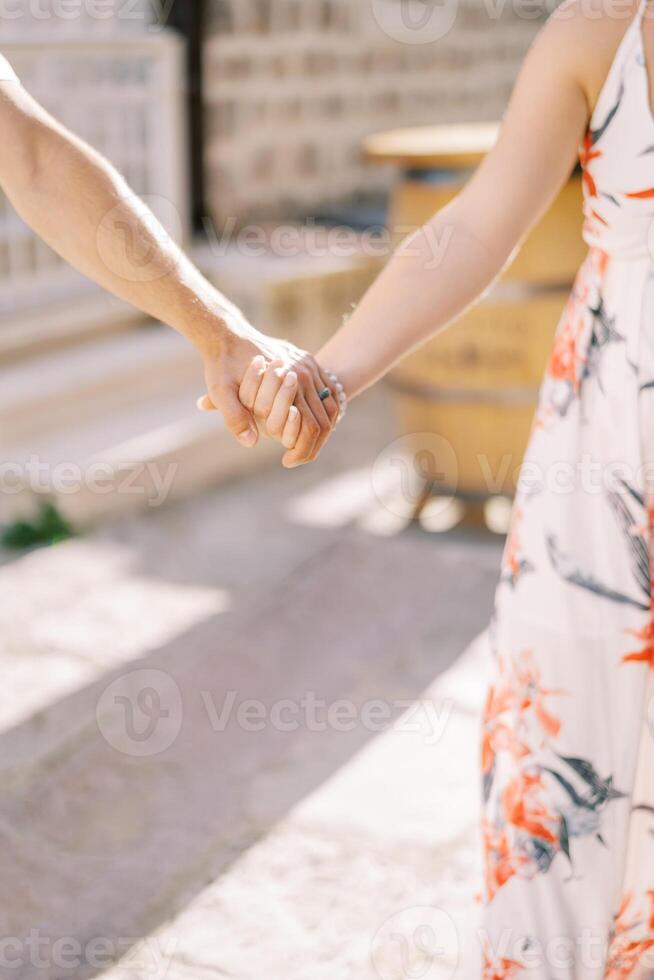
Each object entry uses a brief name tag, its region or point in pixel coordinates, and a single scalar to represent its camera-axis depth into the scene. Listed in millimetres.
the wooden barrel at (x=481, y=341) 3371
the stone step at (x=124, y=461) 3734
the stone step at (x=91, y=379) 4016
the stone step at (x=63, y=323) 4383
